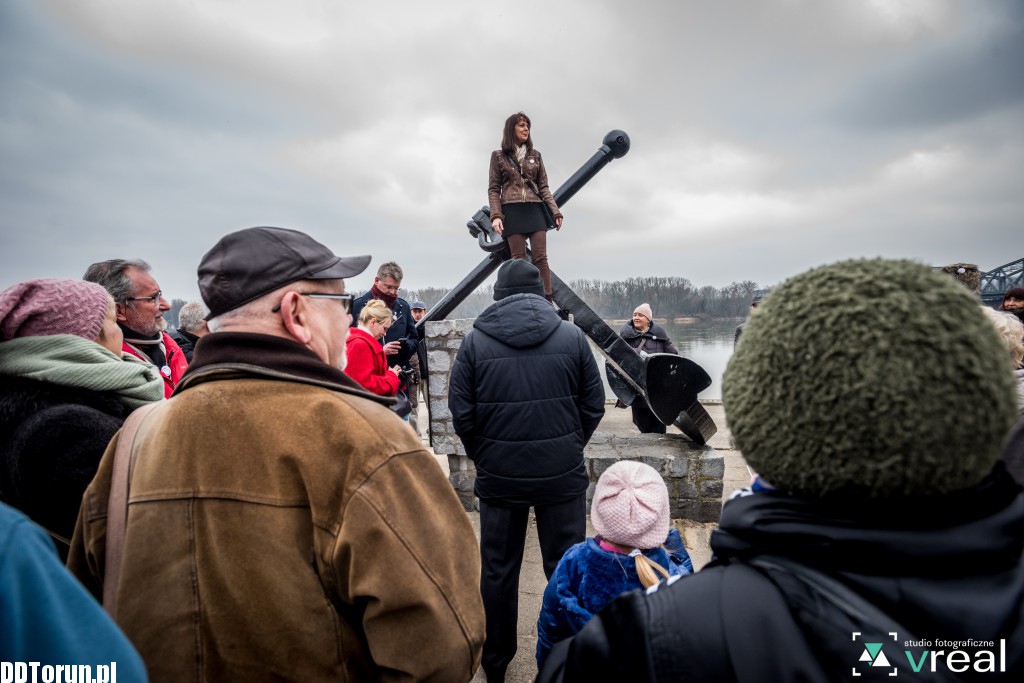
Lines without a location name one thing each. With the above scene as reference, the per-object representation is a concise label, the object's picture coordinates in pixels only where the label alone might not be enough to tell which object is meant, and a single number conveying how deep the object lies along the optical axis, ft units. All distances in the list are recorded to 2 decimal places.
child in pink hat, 5.21
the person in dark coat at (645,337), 20.52
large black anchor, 14.11
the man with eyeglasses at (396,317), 15.79
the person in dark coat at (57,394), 3.99
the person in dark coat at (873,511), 1.92
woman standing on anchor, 14.57
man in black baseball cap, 3.23
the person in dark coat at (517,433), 8.05
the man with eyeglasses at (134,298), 7.75
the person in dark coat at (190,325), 13.34
